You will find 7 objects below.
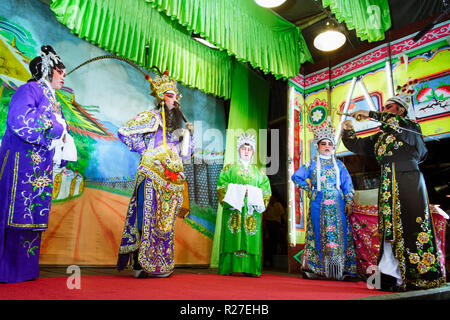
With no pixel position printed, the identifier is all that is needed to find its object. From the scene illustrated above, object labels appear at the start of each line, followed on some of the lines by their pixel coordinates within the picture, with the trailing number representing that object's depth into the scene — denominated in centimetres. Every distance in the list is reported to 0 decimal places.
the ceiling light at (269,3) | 387
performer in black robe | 231
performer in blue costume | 349
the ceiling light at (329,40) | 436
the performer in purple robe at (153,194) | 284
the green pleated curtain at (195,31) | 363
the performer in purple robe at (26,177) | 225
